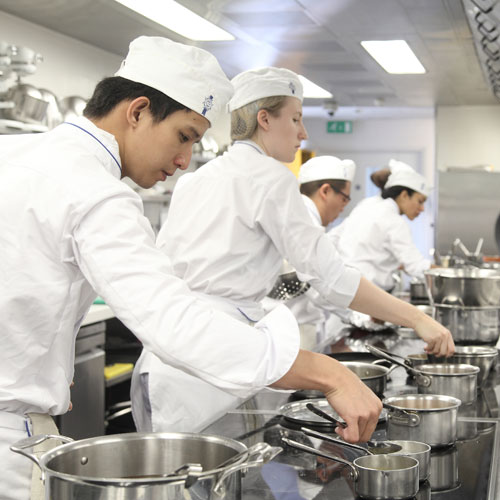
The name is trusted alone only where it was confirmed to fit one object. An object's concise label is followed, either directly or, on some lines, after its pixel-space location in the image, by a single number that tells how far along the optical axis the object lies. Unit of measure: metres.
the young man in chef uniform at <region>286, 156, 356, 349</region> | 4.13
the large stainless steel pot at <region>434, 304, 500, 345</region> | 2.38
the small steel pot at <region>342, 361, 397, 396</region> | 1.75
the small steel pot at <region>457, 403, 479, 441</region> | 1.63
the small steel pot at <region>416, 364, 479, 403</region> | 1.77
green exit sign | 11.20
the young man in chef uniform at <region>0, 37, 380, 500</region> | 1.09
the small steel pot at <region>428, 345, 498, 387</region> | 2.07
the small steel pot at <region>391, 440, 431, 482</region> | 1.26
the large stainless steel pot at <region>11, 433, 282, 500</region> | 0.85
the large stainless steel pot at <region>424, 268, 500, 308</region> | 2.33
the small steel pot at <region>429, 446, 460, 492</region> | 1.29
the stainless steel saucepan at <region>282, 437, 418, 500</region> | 1.14
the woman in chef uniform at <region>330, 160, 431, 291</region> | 5.22
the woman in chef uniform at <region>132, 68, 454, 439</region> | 2.18
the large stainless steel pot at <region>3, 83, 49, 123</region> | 4.09
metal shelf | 3.84
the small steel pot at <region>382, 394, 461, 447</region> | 1.45
